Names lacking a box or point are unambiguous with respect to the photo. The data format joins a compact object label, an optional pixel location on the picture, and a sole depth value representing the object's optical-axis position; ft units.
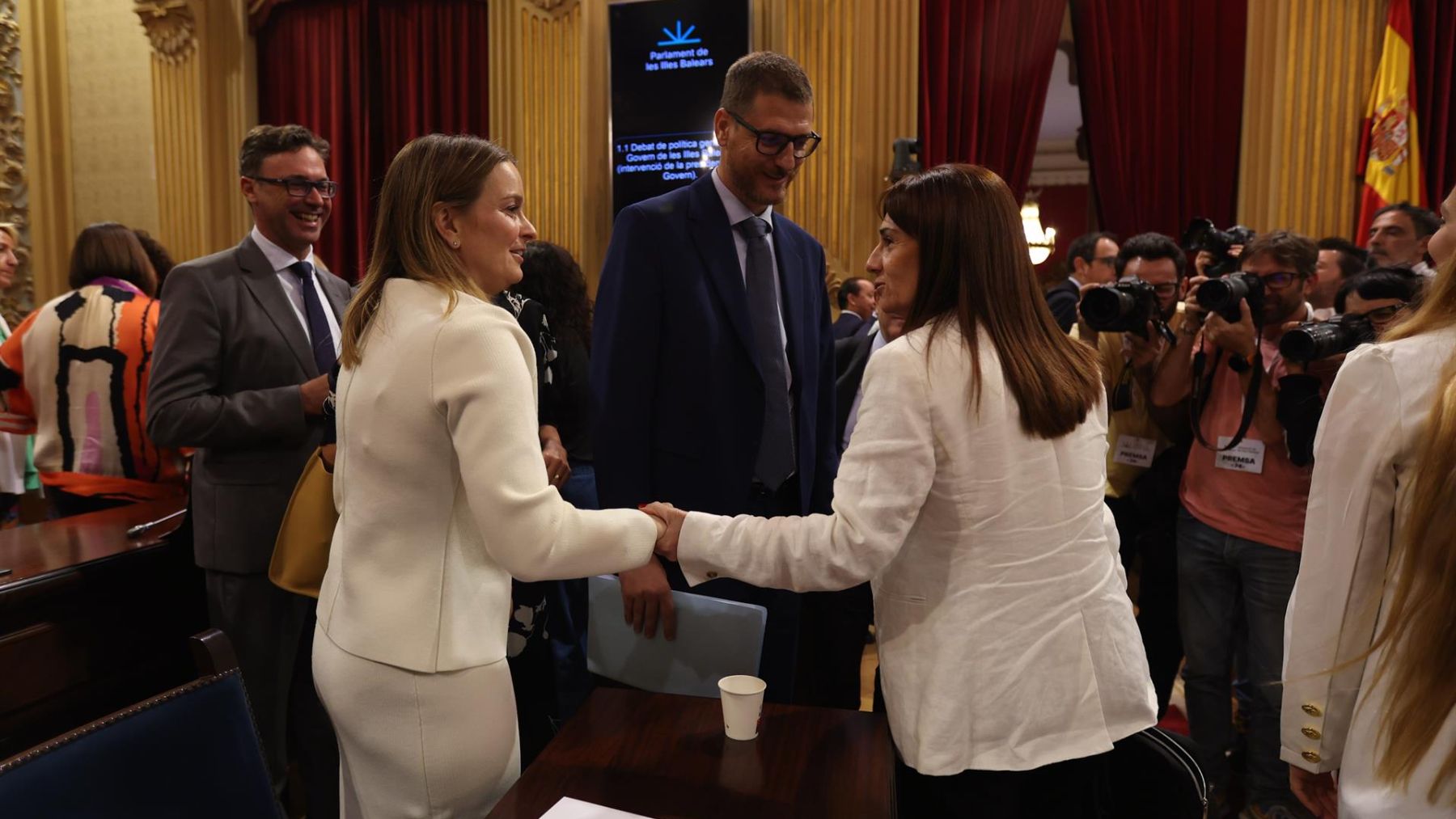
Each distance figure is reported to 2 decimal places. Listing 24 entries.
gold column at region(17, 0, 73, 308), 18.43
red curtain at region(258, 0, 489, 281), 18.35
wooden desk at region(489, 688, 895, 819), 3.48
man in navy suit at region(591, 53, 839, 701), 5.87
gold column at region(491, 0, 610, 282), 16.89
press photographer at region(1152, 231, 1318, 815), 7.47
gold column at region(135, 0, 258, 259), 18.70
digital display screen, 16.02
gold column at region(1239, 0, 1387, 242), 13.80
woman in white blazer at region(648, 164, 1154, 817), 4.06
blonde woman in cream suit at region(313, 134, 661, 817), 3.74
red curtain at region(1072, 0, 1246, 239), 14.89
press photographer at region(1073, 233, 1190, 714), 8.59
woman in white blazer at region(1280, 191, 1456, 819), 3.18
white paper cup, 3.93
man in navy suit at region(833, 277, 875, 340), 13.94
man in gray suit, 6.37
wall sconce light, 18.49
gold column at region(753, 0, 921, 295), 15.56
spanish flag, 13.35
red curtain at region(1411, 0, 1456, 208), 13.43
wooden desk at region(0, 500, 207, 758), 5.85
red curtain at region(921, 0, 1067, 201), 15.55
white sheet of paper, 3.35
